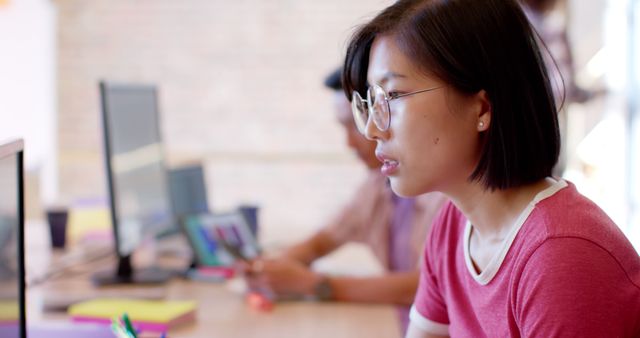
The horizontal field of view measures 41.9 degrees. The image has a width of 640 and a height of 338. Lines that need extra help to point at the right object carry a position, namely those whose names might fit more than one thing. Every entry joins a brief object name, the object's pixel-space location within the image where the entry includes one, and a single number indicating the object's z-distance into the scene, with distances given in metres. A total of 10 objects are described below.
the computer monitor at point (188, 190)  2.88
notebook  1.74
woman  1.01
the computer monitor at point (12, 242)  1.14
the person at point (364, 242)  2.12
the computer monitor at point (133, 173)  2.10
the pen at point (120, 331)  1.30
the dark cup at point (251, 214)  2.94
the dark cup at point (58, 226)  2.71
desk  1.82
